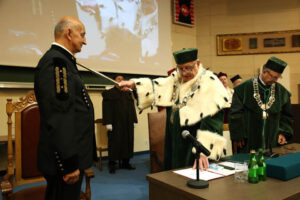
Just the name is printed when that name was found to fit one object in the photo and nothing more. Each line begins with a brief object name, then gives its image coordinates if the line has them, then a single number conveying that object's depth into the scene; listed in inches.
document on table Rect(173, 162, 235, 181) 53.9
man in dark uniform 49.0
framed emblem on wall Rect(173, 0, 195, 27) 252.0
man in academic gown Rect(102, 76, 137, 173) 164.9
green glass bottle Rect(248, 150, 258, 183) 50.9
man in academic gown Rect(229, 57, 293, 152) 98.0
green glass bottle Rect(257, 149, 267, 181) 52.7
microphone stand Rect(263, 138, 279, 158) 69.3
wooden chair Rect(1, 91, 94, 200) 73.2
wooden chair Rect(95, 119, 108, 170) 195.9
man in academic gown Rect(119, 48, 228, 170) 65.1
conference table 43.8
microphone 47.1
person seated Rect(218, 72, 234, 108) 201.2
